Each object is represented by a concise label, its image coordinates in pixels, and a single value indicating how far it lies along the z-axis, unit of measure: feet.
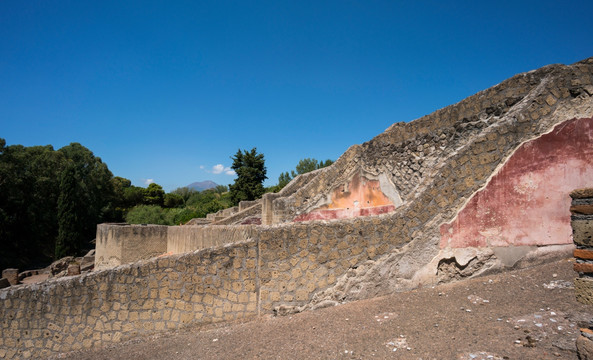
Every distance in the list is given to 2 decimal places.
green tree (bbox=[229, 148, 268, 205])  111.24
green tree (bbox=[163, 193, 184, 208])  165.48
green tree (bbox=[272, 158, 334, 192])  156.33
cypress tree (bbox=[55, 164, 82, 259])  85.51
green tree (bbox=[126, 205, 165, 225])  87.35
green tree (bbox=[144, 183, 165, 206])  157.69
